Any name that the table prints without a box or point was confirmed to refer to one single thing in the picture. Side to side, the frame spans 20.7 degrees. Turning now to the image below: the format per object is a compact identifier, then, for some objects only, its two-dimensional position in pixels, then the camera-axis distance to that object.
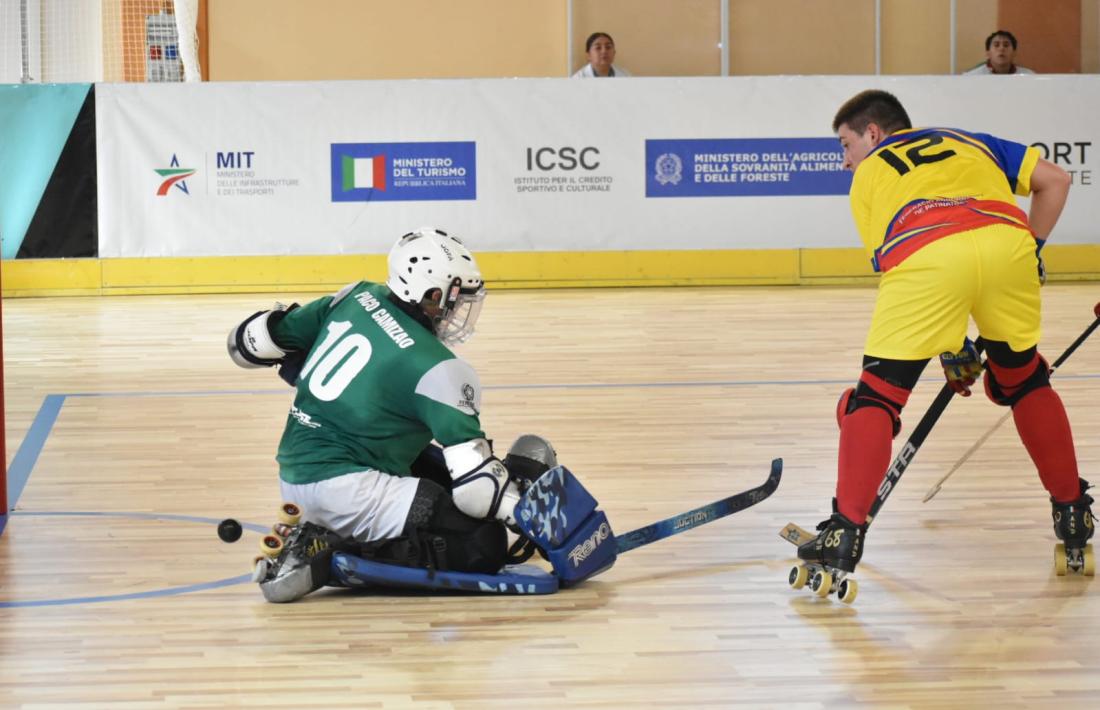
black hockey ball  8.53
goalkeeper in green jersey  8.51
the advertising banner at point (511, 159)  26.82
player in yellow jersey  8.50
